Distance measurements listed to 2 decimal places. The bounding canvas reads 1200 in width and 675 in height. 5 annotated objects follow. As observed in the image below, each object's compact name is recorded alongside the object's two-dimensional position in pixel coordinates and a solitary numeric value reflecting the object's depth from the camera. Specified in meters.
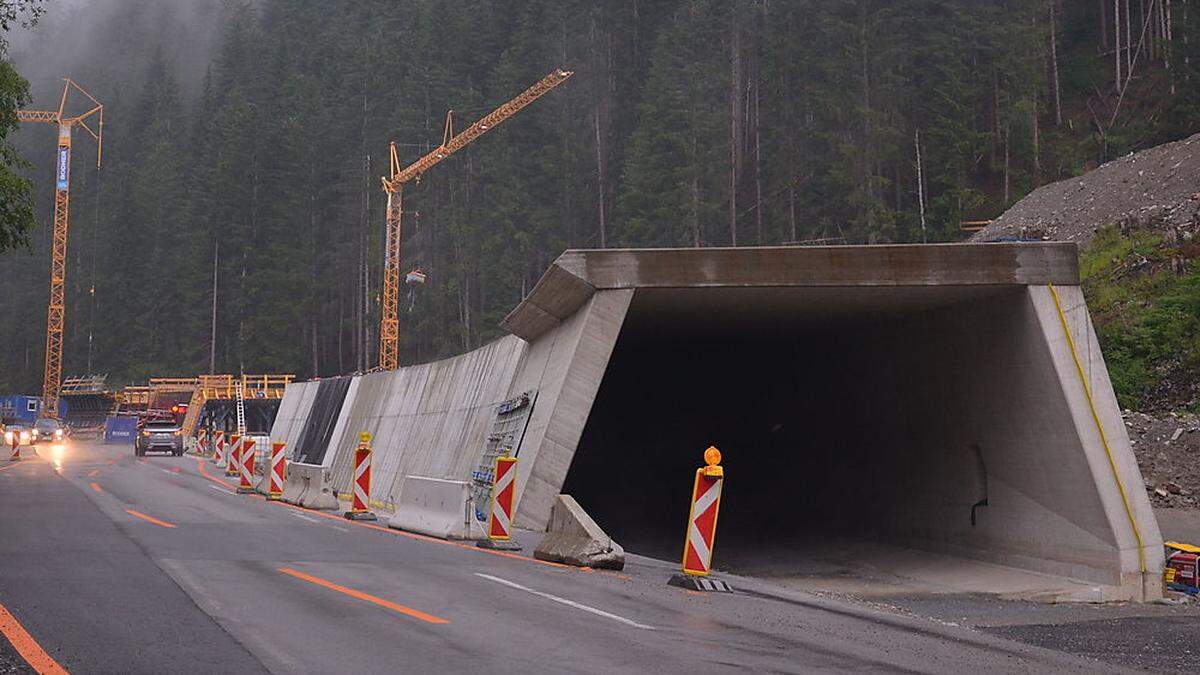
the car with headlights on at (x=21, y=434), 65.94
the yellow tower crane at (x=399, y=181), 94.06
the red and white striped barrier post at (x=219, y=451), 46.33
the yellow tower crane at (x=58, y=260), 117.62
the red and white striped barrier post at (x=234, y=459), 38.59
